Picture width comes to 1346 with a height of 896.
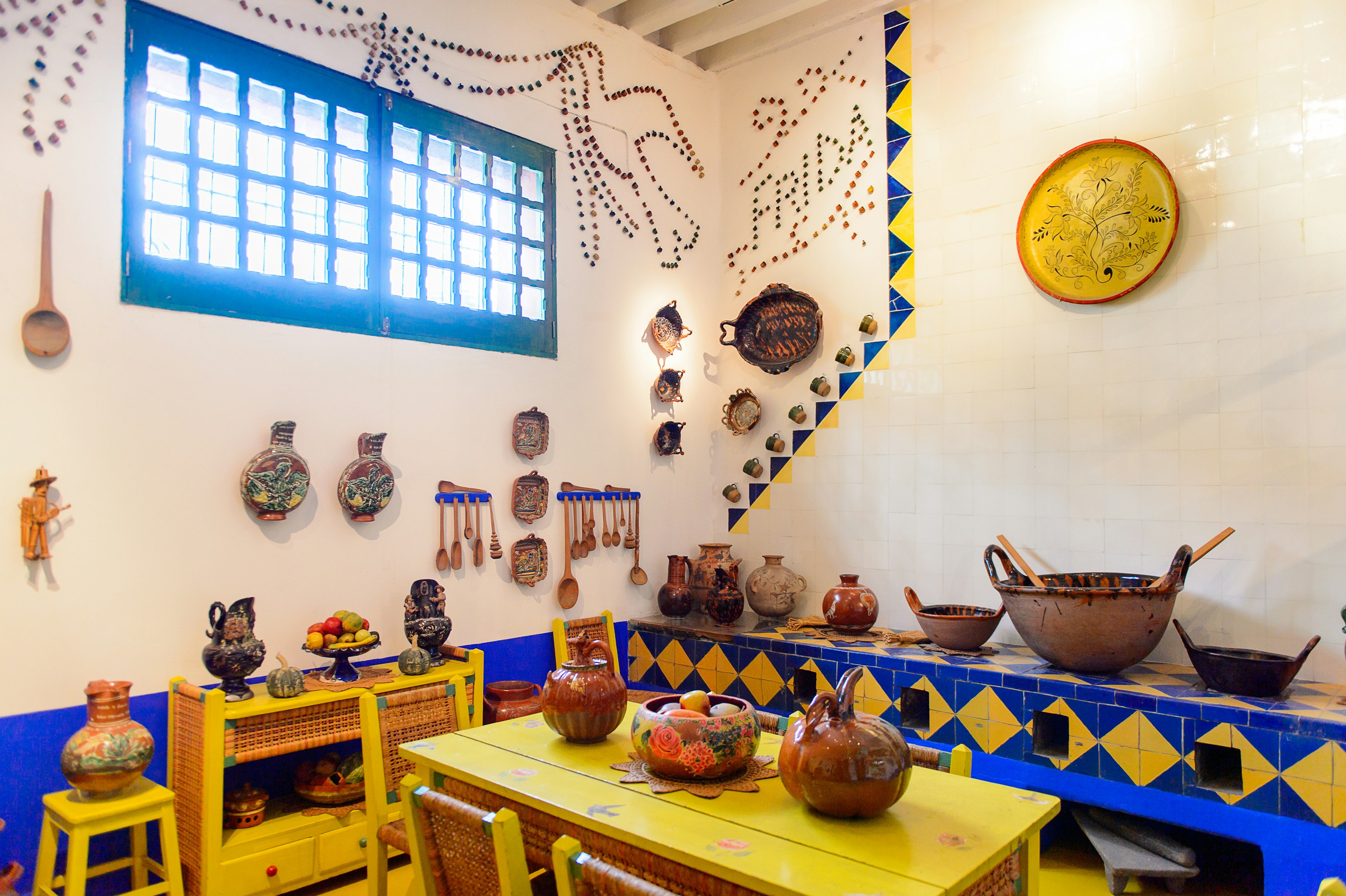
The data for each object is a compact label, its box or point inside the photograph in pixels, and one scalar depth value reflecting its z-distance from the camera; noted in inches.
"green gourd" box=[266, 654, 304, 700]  113.6
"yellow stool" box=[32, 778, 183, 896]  94.5
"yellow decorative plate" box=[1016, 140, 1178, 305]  141.9
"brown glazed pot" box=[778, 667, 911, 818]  67.0
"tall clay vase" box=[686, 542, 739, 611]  179.5
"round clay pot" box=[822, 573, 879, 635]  157.6
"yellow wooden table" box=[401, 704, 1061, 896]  59.4
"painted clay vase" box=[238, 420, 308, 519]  123.3
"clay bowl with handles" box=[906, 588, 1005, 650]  141.4
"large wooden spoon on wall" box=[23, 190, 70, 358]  107.4
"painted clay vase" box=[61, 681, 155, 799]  97.7
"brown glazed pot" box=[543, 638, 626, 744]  88.1
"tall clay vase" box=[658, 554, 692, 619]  179.2
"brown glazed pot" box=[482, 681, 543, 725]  138.9
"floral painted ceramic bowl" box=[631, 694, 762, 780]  75.9
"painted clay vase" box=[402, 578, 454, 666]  134.2
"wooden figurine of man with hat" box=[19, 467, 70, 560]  105.7
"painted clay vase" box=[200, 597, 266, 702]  112.0
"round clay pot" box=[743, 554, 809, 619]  173.8
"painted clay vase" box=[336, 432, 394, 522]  134.0
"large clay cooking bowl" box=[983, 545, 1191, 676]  121.1
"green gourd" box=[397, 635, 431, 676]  128.0
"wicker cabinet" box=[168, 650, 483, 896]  106.2
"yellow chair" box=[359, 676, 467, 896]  93.3
